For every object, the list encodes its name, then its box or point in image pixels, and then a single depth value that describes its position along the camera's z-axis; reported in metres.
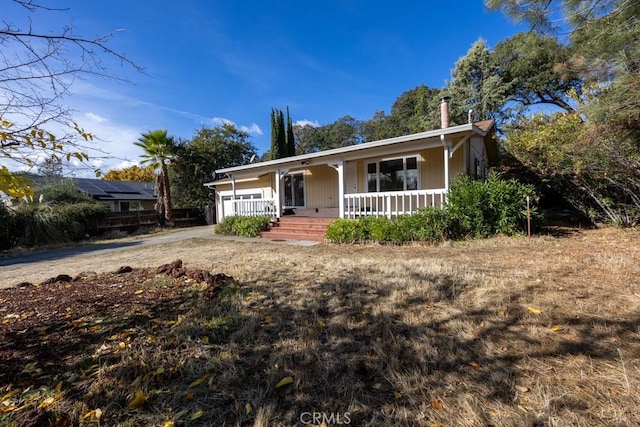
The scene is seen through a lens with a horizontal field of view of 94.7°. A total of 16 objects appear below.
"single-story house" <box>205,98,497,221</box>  8.79
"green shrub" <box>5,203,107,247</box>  12.67
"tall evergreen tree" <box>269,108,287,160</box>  26.27
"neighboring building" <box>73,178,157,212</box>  22.16
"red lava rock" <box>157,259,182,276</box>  4.82
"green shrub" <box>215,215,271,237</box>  11.48
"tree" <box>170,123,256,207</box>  23.62
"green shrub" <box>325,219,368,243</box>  8.26
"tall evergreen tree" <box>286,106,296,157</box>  26.91
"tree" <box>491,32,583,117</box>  19.75
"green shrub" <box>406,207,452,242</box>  7.35
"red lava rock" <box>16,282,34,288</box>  4.61
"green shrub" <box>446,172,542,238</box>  7.16
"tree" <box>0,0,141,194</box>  1.88
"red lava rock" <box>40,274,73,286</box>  4.60
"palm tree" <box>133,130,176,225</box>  17.62
